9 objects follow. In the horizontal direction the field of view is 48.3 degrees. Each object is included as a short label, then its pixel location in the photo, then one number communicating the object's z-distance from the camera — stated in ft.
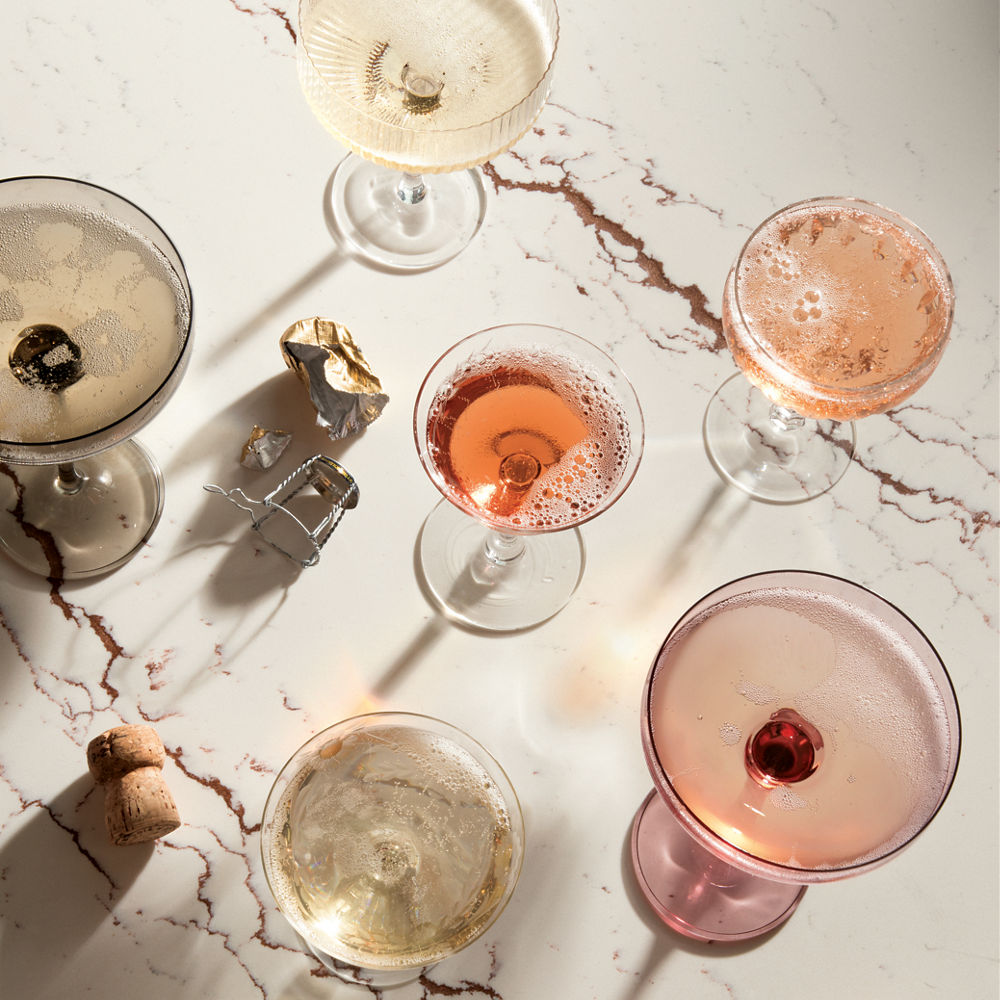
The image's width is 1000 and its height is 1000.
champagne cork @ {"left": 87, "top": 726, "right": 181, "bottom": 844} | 3.51
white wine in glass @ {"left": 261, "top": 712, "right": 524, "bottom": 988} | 3.54
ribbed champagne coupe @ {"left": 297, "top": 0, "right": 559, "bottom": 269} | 3.80
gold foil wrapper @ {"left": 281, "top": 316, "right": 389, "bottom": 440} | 3.88
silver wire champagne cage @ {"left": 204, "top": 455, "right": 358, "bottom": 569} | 3.89
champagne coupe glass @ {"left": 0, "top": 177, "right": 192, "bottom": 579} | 3.25
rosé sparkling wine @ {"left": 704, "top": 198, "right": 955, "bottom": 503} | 3.77
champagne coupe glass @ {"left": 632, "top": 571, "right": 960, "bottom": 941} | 3.30
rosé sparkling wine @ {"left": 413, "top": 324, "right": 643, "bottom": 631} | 3.65
